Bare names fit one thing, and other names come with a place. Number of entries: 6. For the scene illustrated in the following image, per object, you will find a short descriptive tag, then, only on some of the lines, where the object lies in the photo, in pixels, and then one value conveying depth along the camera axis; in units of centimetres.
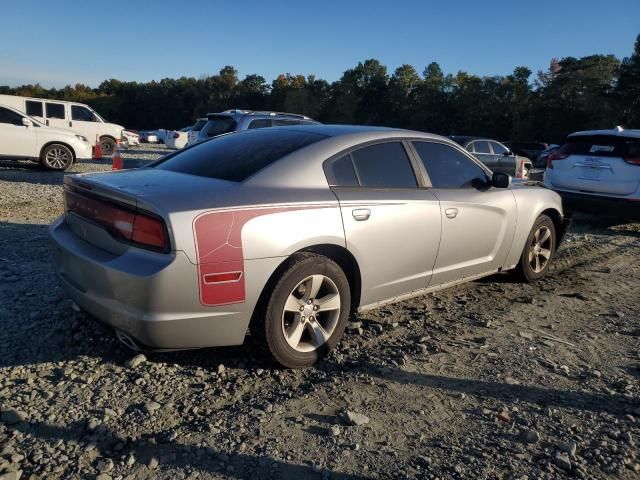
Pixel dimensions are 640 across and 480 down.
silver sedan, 277
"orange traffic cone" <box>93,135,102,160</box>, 1708
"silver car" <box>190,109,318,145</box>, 1136
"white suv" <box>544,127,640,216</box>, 759
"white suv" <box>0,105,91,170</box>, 1236
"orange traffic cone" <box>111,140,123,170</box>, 1173
